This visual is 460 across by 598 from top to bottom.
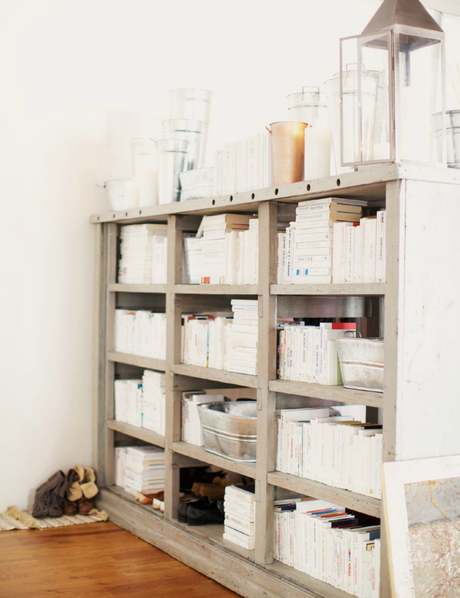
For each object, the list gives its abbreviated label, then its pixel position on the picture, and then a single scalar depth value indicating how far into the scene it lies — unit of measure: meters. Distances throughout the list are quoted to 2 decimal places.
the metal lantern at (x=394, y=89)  2.60
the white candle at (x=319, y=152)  2.99
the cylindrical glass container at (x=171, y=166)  3.96
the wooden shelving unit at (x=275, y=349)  2.54
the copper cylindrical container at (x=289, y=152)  3.11
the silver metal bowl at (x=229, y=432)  3.31
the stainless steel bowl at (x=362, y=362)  2.71
